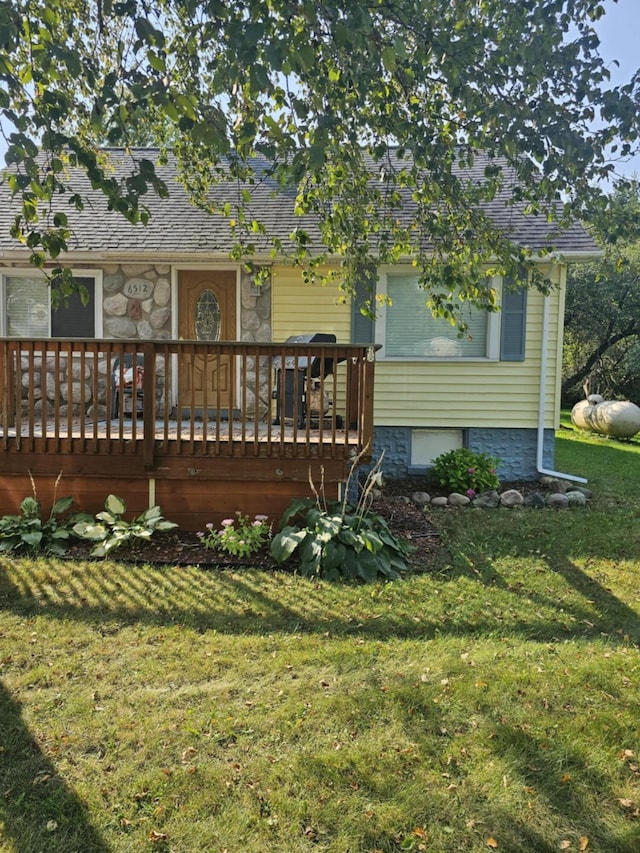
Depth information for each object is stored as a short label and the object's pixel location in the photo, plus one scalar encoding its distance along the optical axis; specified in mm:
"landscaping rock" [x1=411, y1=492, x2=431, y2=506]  6422
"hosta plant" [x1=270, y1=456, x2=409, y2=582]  4164
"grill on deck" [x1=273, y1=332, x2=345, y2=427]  5926
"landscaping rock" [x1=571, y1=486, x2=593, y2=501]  6763
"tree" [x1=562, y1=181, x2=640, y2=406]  16812
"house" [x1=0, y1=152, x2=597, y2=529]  7125
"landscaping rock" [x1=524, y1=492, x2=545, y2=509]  6359
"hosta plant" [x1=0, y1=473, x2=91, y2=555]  4469
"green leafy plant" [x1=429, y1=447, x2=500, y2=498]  6754
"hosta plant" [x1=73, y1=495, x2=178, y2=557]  4457
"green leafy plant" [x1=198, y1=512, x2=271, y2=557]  4484
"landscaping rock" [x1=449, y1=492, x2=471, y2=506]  6352
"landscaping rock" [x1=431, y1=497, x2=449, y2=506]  6359
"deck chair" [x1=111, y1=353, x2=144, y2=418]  6848
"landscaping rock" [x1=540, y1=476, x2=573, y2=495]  7016
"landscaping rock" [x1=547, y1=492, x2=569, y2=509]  6355
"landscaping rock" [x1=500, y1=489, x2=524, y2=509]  6379
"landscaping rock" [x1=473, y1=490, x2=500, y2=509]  6311
